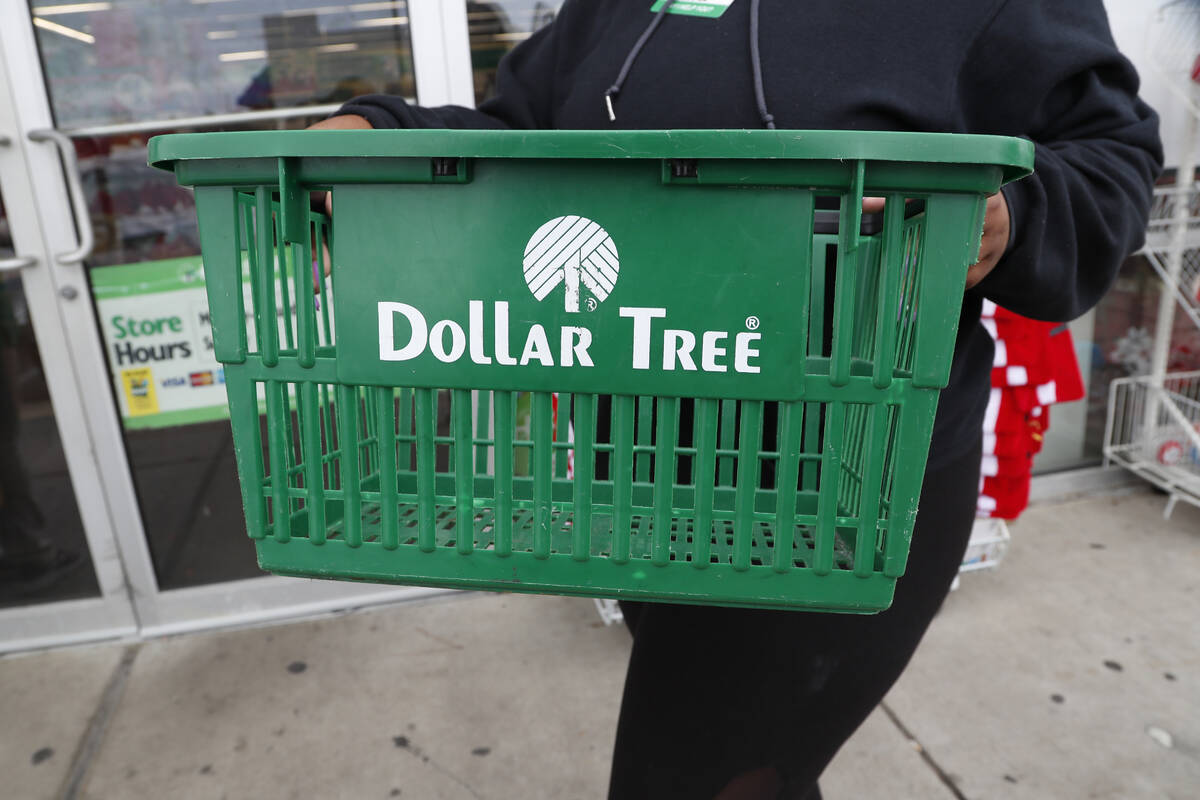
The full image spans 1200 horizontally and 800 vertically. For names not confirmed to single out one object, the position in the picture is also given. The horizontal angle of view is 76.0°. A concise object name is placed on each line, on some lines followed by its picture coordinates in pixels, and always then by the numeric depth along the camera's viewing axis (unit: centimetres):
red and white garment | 240
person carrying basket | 90
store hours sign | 252
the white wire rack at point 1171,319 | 296
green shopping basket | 65
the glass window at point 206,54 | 235
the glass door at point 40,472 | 237
